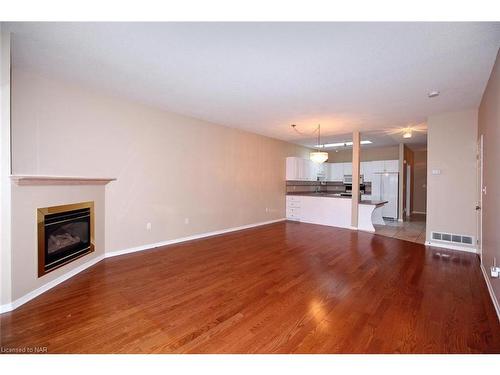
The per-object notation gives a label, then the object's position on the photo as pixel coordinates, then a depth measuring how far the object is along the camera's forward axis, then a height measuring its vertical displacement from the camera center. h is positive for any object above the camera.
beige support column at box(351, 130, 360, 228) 6.08 +0.03
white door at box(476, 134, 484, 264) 3.47 -0.18
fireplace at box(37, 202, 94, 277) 2.61 -0.67
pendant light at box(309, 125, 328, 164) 5.49 +0.70
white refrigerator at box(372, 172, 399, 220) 7.67 -0.17
